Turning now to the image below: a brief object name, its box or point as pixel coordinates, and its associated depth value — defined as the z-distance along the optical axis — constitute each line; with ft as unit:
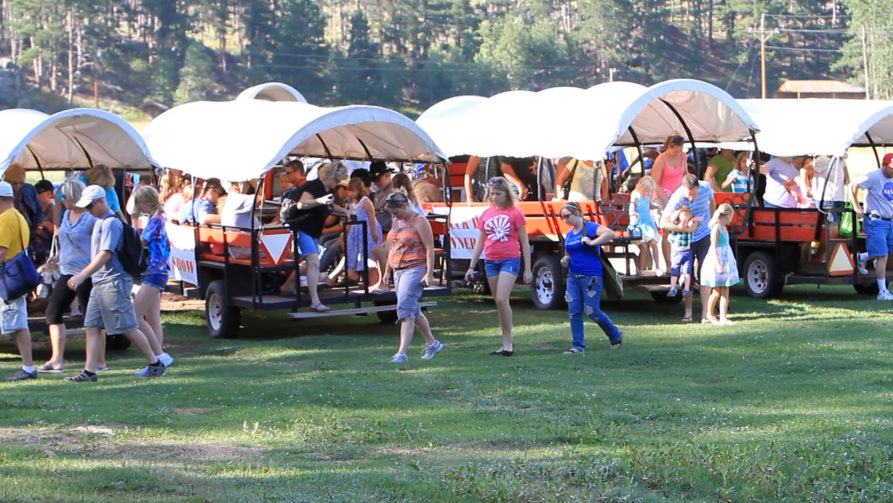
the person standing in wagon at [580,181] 54.85
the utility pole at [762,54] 197.08
